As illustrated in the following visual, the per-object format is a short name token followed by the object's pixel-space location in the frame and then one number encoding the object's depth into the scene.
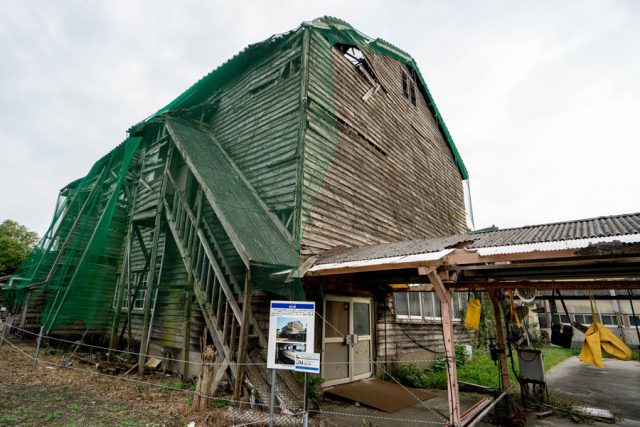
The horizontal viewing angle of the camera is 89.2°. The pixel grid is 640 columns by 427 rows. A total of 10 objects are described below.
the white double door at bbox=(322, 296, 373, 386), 8.00
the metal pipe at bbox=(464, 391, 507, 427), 4.93
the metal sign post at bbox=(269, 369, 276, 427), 4.47
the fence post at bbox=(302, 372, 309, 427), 4.36
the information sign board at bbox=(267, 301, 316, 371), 4.71
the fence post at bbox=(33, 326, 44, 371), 8.53
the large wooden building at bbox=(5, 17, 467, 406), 7.46
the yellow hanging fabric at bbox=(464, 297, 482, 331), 6.97
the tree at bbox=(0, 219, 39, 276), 29.92
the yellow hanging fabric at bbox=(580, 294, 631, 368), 5.16
